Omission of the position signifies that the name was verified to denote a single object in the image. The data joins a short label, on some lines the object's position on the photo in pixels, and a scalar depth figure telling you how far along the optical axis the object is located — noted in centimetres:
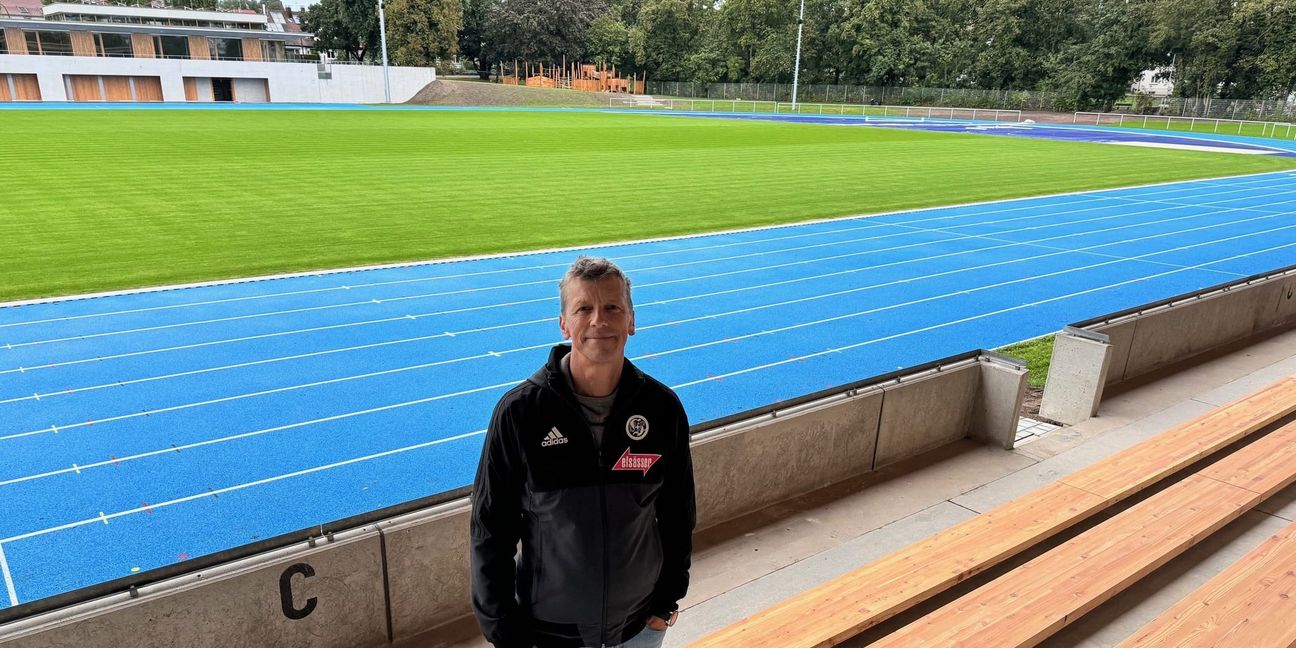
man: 222
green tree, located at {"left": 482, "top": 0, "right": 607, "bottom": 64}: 8212
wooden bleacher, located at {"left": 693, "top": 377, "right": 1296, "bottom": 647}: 358
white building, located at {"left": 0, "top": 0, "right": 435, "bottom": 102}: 5872
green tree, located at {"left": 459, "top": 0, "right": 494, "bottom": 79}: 8681
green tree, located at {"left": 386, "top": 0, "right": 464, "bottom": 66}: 7238
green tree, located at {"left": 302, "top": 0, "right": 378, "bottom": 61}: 7775
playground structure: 7825
